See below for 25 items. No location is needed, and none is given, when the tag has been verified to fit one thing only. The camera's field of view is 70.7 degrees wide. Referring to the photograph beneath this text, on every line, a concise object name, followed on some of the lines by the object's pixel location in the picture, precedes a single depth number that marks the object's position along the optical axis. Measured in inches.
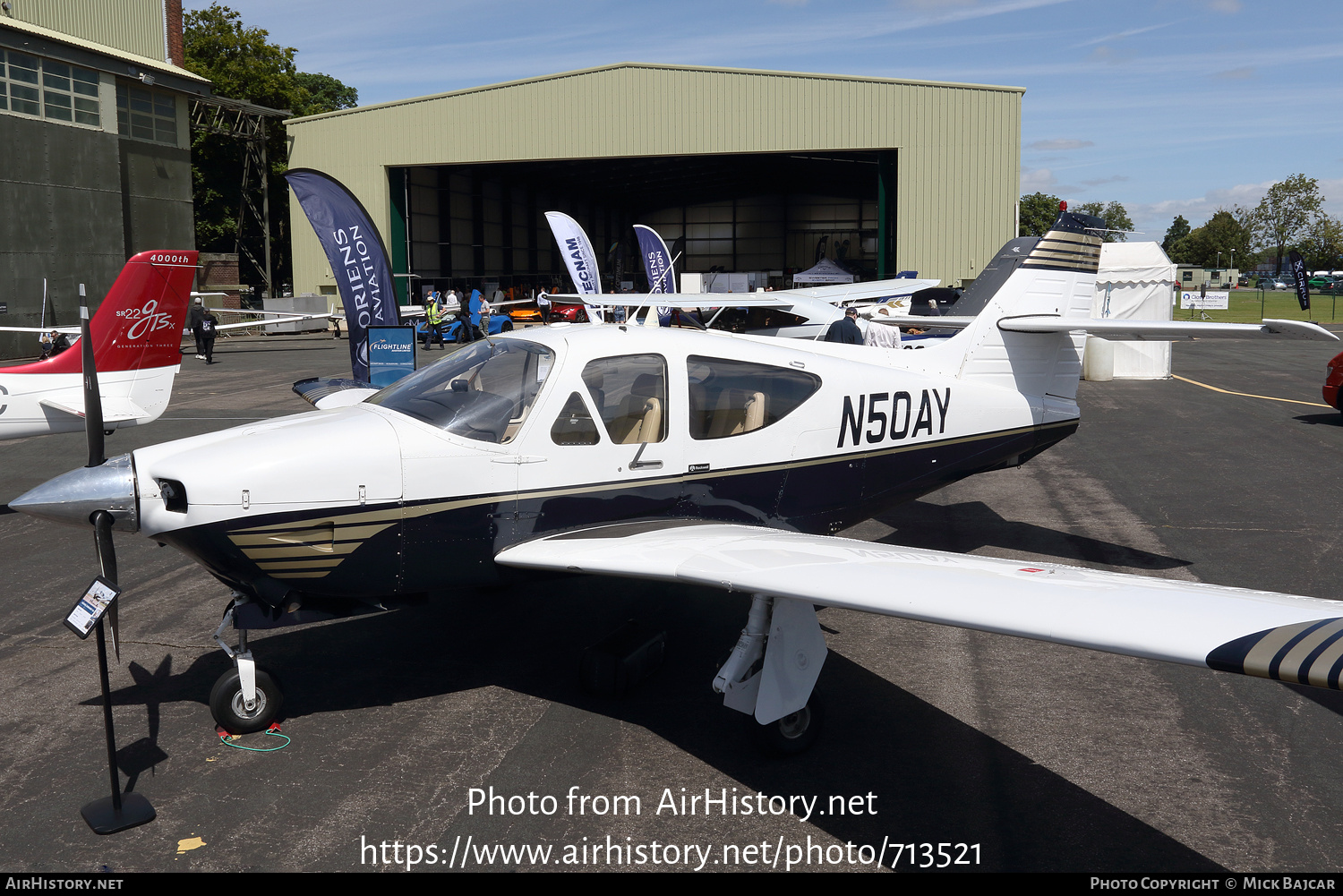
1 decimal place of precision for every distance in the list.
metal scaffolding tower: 1582.2
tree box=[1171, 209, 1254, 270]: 3837.8
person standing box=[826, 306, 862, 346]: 514.6
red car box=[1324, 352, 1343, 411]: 602.5
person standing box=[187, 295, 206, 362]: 1060.7
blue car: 1194.0
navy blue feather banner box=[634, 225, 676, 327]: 1065.5
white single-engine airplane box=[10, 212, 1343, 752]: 151.3
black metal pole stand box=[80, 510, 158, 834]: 163.6
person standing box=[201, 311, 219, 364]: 1056.8
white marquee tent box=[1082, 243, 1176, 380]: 920.3
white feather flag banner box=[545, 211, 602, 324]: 1010.1
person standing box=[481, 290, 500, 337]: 1184.1
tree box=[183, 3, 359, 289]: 1822.1
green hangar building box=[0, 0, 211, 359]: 1129.4
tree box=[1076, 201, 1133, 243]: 5073.8
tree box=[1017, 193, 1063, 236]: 5386.3
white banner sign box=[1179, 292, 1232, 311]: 1903.2
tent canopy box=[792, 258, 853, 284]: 1658.5
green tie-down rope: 196.2
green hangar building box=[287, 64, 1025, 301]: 1333.7
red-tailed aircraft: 378.0
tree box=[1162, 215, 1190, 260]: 6087.6
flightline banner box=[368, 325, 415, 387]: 502.6
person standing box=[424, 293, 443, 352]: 1155.0
